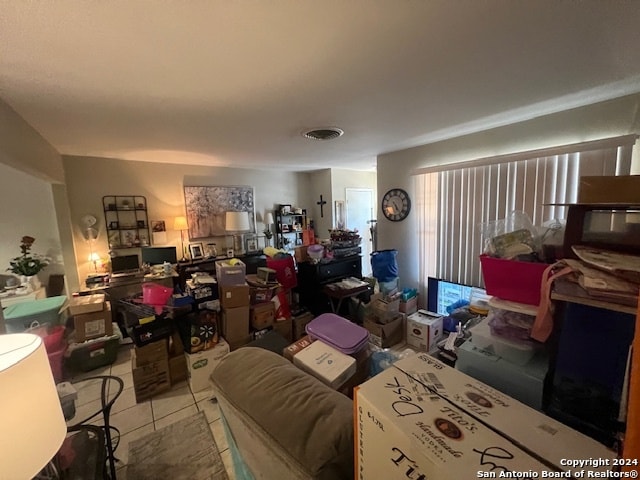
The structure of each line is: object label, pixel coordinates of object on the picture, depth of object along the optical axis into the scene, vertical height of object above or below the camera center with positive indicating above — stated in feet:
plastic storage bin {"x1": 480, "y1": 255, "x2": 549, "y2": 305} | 3.24 -0.99
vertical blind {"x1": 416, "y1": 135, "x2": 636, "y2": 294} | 6.88 +0.39
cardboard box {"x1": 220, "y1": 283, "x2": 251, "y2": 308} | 7.66 -2.36
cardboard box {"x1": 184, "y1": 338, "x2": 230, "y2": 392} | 7.22 -4.12
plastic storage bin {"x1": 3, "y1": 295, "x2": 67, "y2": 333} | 7.80 -2.68
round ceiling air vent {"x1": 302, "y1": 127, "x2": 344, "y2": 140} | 8.06 +2.55
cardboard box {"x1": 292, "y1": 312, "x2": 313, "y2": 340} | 9.29 -3.99
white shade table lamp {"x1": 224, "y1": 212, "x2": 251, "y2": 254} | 13.73 -0.29
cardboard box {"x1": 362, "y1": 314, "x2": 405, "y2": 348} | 9.12 -4.37
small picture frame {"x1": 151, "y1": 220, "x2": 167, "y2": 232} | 12.63 -0.26
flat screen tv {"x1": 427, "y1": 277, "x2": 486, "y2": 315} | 10.04 -3.50
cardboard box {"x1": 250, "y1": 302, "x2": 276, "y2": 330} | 8.34 -3.24
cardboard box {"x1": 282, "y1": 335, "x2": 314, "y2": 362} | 3.97 -2.11
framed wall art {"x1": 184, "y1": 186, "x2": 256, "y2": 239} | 13.51 +0.64
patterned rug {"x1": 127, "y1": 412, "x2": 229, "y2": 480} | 5.14 -5.00
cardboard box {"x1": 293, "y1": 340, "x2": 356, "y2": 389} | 3.39 -2.10
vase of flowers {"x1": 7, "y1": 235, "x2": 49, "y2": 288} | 9.68 -1.42
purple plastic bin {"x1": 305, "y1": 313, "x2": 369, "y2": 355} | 3.90 -1.96
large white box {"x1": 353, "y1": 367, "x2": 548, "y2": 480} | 1.62 -1.60
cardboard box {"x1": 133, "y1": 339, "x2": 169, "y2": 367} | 6.99 -3.62
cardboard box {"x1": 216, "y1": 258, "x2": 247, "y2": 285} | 7.77 -1.72
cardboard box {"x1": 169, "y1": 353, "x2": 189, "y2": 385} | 7.61 -4.43
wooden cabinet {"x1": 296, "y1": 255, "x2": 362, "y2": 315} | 10.28 -2.77
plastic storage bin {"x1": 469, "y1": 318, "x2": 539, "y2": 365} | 3.35 -1.94
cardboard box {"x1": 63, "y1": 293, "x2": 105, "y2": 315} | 8.67 -2.74
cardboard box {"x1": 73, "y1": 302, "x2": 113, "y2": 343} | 8.72 -3.46
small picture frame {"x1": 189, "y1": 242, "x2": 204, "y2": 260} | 13.30 -1.66
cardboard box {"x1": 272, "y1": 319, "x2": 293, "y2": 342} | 8.82 -3.92
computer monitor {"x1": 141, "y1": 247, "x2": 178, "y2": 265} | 12.19 -1.65
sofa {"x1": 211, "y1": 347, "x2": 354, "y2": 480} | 2.20 -1.98
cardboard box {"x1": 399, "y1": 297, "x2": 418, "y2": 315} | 10.46 -3.99
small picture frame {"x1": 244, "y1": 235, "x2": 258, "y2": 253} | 15.19 -1.62
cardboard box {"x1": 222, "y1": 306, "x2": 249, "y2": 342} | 7.73 -3.21
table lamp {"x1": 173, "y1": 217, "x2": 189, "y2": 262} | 12.69 -0.22
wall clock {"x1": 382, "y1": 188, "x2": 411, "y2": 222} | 11.49 +0.20
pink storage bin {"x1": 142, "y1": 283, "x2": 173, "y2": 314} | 7.43 -2.19
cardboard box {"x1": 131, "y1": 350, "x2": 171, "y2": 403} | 6.98 -4.34
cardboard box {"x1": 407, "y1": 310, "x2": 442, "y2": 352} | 8.80 -4.25
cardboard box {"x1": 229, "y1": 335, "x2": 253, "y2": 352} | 7.83 -3.86
